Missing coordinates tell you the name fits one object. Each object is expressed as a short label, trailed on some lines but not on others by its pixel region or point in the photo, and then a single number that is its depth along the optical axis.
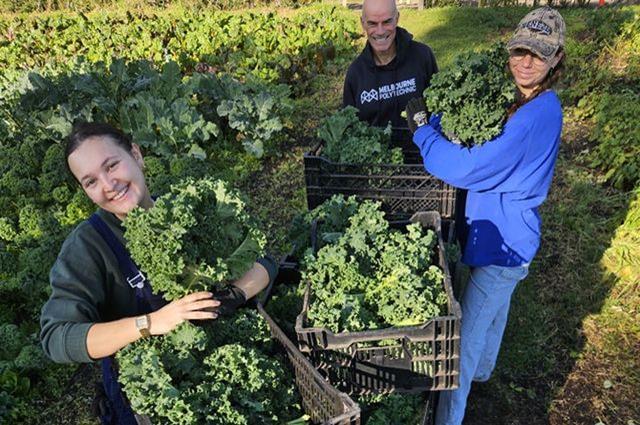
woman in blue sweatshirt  2.52
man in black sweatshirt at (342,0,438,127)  4.23
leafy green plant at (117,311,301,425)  1.82
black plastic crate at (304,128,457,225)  3.12
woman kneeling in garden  1.99
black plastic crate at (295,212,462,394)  2.09
